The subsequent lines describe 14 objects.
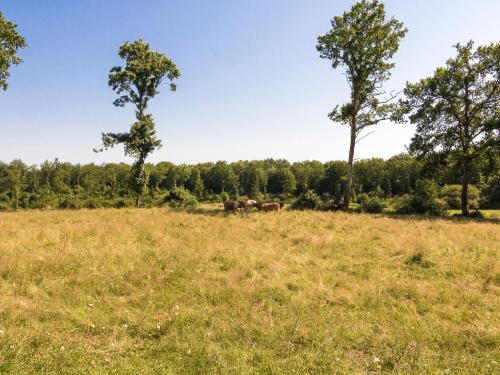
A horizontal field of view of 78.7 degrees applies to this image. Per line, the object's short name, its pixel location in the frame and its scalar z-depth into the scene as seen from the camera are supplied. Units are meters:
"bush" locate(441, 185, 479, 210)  43.84
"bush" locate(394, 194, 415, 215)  27.92
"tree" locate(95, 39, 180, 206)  27.56
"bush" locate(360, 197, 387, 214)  26.42
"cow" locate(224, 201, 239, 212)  22.08
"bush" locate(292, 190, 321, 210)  25.84
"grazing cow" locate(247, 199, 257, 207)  22.81
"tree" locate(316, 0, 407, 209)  23.30
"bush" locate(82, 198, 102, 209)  30.02
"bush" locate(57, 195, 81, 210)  30.21
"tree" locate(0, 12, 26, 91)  21.41
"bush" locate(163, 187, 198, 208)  35.19
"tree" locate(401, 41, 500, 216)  24.73
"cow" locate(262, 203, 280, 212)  22.78
